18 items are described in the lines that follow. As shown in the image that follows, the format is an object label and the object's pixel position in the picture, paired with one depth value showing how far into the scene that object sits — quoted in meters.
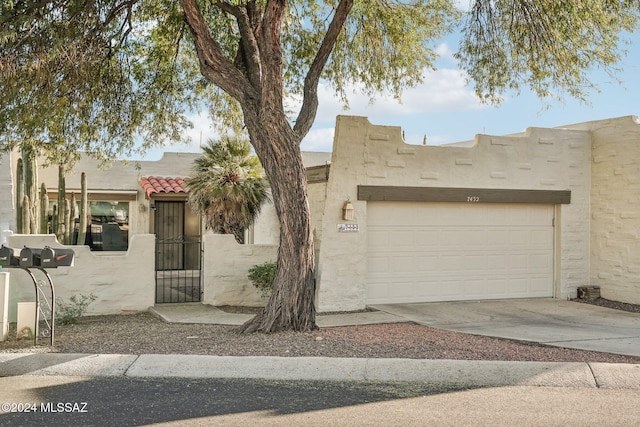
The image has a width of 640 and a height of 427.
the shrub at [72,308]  11.68
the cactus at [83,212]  17.14
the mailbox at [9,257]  8.87
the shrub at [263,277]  13.36
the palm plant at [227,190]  17.14
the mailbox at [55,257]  8.84
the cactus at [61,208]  16.73
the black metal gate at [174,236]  21.86
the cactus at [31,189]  15.09
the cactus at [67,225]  16.81
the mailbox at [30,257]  8.84
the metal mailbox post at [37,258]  8.84
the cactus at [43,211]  16.61
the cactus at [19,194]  14.99
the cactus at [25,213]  14.89
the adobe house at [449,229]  13.11
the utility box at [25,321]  9.47
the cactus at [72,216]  17.25
